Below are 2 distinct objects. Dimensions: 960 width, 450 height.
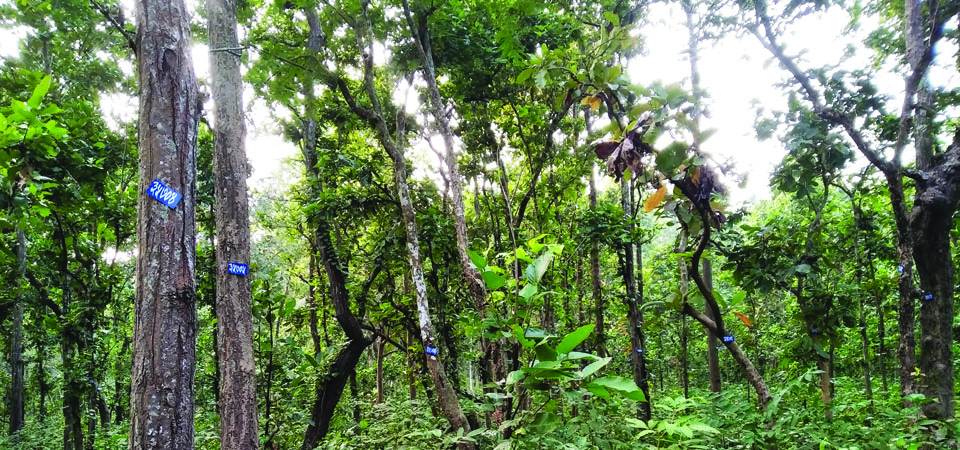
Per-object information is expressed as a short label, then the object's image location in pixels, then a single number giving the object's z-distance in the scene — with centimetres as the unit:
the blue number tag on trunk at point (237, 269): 319
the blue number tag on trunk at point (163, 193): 213
